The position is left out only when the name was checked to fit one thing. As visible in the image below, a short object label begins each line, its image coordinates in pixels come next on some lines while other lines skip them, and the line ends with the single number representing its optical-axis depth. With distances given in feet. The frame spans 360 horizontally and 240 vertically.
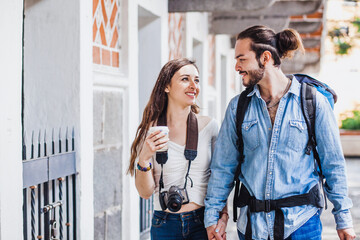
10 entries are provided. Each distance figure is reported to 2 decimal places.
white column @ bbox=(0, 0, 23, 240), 9.42
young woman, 9.64
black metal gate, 10.46
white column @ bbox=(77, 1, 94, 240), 12.80
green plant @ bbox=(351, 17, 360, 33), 93.40
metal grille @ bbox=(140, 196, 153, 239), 19.15
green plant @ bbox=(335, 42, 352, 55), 91.56
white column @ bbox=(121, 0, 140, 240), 16.56
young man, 9.09
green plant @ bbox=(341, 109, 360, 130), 61.72
